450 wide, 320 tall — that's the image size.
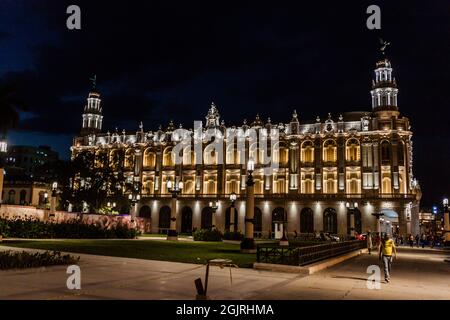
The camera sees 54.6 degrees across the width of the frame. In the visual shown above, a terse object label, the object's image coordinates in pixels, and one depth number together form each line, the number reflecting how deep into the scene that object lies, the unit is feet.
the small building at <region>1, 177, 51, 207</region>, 287.28
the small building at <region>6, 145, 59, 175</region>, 417.28
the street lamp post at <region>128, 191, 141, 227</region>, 161.27
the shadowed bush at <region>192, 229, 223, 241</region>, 133.39
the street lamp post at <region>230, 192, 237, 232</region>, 127.44
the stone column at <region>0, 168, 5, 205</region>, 87.07
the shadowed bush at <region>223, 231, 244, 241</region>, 136.67
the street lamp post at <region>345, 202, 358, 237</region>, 181.65
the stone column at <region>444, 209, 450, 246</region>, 140.44
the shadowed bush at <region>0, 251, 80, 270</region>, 43.75
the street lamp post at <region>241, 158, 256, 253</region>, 77.77
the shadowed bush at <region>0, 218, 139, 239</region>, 103.96
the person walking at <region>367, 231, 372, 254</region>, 111.76
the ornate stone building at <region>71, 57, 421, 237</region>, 210.38
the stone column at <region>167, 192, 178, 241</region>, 123.44
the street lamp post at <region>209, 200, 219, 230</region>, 170.52
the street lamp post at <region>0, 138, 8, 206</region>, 81.76
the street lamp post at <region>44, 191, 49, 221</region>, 132.77
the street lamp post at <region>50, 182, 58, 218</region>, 123.54
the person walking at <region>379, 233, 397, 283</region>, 48.26
